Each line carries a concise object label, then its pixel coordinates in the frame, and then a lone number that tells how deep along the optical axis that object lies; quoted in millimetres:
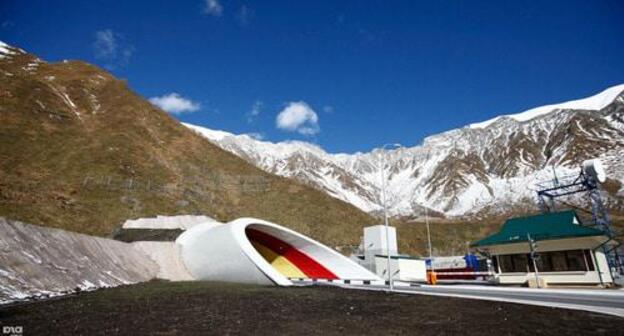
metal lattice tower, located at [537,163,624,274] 25609
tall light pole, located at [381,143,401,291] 25006
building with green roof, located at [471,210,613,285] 24656
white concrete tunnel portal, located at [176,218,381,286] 23594
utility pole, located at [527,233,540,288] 24906
